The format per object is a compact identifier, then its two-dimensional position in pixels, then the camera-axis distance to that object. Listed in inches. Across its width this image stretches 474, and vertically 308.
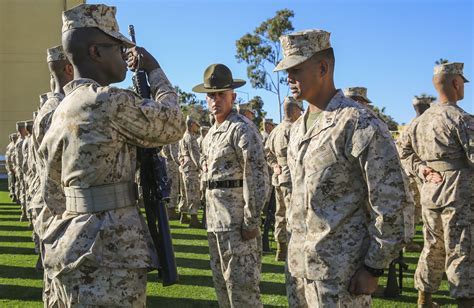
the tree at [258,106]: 1374.3
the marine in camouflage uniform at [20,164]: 641.4
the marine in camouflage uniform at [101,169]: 124.8
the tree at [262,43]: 1498.5
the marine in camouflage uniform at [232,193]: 213.5
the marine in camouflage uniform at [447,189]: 237.6
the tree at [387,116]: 1786.7
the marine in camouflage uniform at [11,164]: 890.1
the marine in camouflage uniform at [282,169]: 379.9
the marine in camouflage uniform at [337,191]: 126.3
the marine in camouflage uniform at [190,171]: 546.3
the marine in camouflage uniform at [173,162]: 653.3
